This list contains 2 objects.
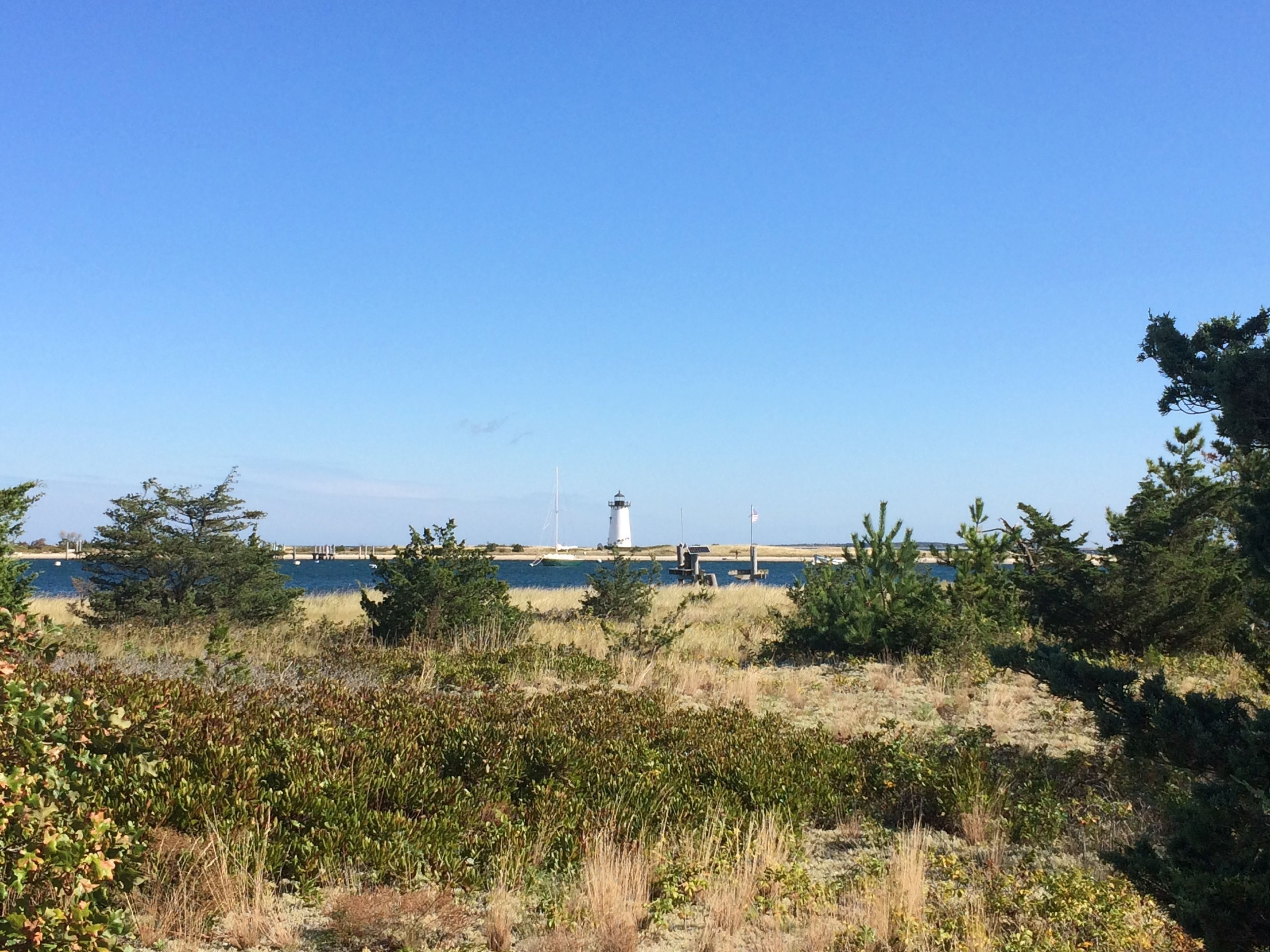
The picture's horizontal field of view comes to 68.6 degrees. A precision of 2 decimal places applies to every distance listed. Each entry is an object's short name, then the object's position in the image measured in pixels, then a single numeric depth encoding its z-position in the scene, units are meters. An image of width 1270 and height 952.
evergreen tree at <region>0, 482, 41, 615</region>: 11.18
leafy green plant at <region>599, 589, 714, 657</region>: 13.82
